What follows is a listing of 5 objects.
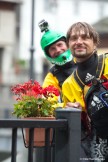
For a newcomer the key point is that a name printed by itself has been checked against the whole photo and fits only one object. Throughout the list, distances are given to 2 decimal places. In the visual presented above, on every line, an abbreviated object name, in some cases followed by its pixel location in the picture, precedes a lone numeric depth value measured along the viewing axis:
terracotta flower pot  7.75
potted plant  8.12
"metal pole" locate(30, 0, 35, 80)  24.24
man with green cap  9.77
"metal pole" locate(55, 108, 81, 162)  7.03
